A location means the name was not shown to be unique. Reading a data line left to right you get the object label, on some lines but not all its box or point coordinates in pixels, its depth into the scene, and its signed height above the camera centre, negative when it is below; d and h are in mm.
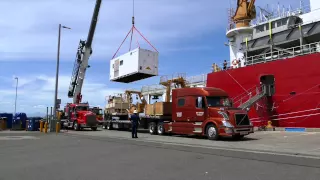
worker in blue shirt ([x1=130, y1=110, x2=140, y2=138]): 18406 -157
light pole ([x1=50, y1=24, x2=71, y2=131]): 25828 +2052
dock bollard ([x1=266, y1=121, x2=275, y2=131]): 21877 -486
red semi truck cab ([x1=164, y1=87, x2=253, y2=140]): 16703 +268
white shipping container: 22406 +4028
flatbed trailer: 21997 -174
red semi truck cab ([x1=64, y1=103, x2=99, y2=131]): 27188 +184
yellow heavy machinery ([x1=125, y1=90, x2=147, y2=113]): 26730 +1619
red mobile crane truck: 27255 +2588
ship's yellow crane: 32281 +11081
